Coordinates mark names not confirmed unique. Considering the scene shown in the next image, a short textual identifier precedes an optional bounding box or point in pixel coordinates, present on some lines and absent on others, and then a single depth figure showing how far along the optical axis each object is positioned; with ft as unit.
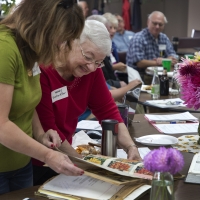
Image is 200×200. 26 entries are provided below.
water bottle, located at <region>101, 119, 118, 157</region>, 5.96
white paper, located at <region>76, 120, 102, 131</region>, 8.44
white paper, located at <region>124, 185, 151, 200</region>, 4.77
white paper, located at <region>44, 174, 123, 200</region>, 4.88
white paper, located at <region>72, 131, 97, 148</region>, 7.42
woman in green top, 4.86
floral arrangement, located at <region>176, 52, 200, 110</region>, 6.63
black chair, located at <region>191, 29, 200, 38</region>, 31.46
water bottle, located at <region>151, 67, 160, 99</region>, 11.79
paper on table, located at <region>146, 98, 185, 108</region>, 10.64
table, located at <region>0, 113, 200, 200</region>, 4.98
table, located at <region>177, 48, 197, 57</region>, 22.79
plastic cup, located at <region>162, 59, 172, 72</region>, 16.25
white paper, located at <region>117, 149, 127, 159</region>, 6.66
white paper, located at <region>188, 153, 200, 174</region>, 5.72
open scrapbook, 4.82
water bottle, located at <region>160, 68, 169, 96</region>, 11.98
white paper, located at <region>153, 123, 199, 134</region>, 8.30
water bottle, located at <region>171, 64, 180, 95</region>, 12.24
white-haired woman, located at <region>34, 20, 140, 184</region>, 6.51
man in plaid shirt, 19.38
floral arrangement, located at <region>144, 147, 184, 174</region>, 3.96
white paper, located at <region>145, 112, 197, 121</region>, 9.16
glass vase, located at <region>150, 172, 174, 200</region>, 4.06
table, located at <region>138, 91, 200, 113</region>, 10.35
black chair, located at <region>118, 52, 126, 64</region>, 22.04
